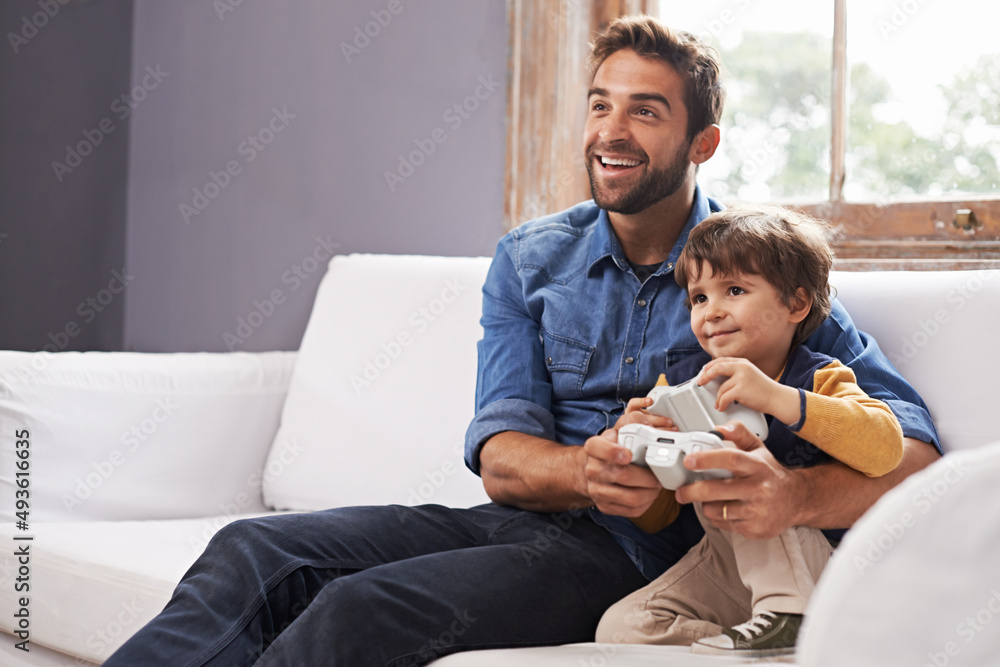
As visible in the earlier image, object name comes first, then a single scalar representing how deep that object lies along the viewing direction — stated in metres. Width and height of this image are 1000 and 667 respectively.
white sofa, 1.42
